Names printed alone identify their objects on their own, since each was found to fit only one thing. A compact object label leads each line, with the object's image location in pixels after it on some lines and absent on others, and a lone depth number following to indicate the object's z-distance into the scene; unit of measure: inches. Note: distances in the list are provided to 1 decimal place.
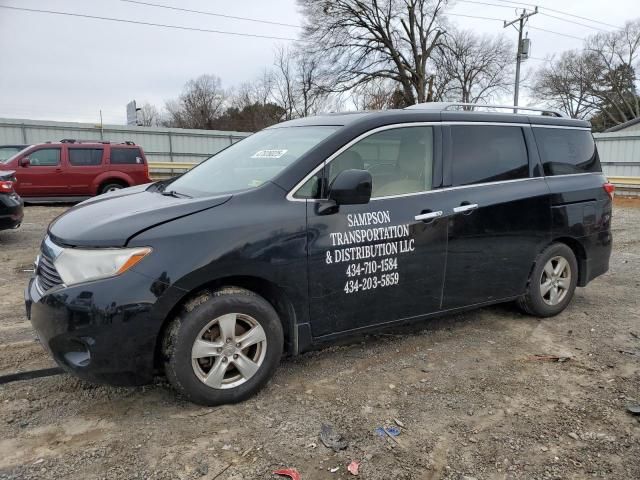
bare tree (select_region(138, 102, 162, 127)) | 2493.8
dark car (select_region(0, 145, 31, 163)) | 588.7
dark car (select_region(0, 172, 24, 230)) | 300.2
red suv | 507.8
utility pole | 1083.8
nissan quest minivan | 107.9
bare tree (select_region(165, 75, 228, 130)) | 2316.7
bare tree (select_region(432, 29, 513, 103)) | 1378.0
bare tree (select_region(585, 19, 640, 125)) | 2161.7
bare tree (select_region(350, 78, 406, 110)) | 1346.0
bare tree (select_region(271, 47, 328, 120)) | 1333.7
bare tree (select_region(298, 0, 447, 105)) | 1315.2
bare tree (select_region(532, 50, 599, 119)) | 2219.5
